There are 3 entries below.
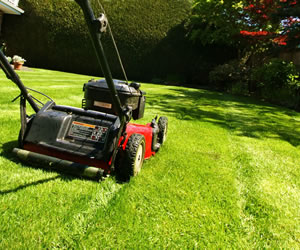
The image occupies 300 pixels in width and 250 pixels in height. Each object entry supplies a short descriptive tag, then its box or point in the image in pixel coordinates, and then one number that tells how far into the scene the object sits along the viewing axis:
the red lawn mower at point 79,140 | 2.19
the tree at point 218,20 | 13.44
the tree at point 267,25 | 11.41
